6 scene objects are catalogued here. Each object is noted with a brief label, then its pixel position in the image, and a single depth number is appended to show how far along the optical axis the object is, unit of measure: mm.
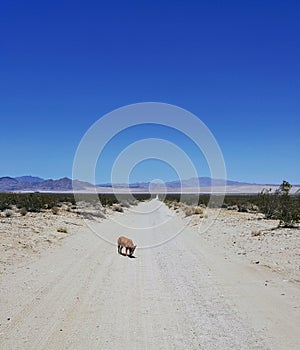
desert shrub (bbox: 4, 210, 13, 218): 26703
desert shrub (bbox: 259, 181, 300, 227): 24516
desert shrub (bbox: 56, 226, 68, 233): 20984
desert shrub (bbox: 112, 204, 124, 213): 47331
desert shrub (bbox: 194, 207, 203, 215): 38497
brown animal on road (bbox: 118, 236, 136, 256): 15031
